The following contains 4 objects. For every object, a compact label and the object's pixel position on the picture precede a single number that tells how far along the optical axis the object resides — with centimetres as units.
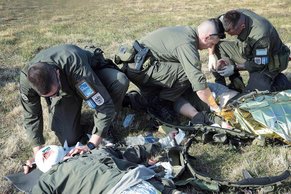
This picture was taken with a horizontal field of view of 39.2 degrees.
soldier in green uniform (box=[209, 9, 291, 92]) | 616
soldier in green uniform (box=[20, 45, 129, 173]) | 428
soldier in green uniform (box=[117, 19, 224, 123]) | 538
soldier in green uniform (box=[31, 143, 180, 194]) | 366
